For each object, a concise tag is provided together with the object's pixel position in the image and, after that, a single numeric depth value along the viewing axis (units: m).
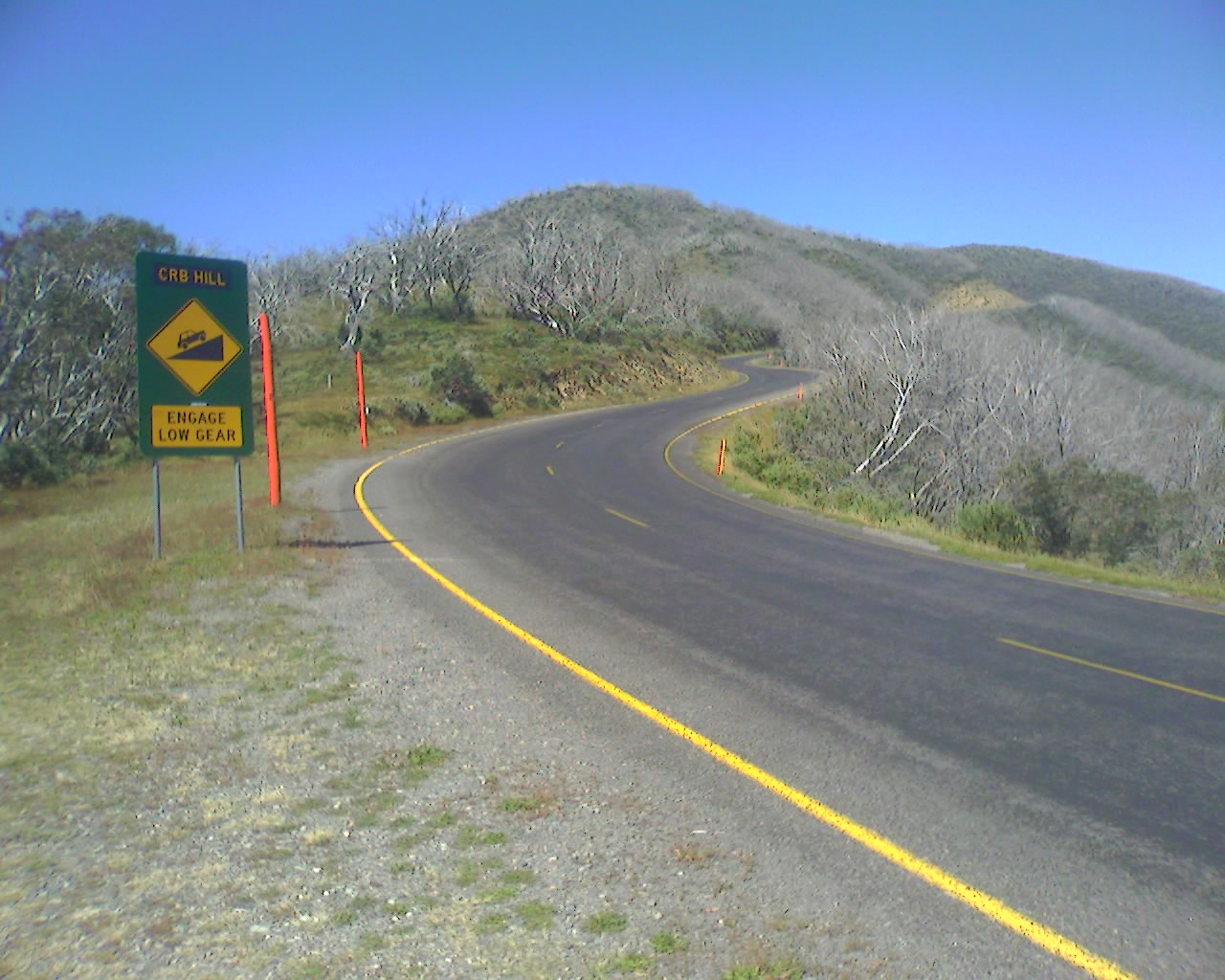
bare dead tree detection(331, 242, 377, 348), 57.73
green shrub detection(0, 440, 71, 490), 26.48
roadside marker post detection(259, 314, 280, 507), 18.24
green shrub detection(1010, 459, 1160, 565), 21.11
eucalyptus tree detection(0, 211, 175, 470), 29.06
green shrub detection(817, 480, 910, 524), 21.59
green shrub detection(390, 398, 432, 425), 41.28
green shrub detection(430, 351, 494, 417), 44.88
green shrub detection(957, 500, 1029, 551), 19.69
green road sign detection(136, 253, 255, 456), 12.56
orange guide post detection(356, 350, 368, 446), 34.10
